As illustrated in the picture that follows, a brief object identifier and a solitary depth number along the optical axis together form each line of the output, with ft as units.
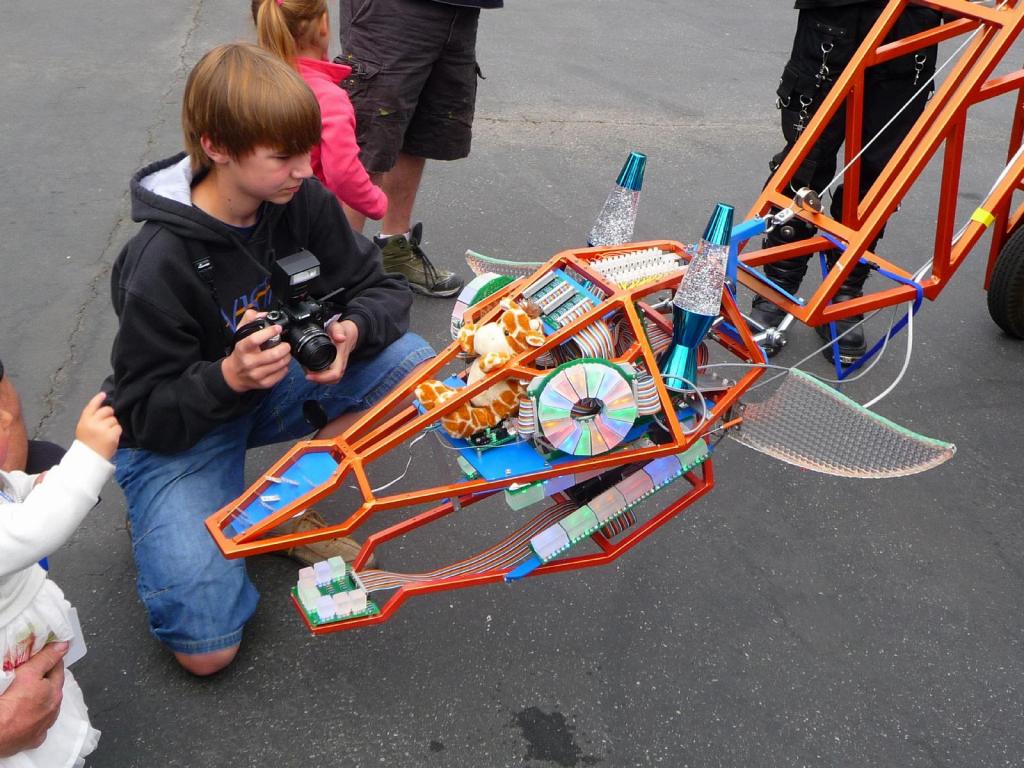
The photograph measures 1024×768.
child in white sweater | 4.39
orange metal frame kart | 5.01
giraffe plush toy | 5.16
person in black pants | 8.76
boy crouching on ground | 5.49
